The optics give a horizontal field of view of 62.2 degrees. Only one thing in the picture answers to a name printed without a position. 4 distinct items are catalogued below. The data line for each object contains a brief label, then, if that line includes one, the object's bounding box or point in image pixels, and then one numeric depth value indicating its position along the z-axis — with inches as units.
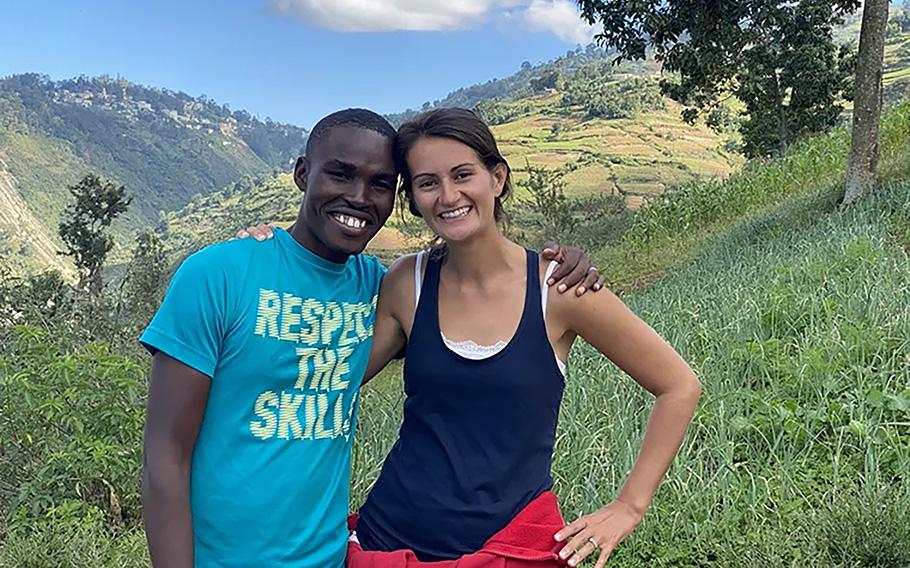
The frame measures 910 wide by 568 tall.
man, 50.4
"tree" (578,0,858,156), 339.3
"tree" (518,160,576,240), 652.7
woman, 56.7
